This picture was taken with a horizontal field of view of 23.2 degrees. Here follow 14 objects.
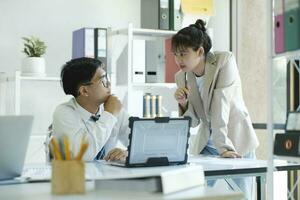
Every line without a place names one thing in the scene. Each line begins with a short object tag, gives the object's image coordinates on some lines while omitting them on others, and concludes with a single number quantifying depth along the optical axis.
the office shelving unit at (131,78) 5.82
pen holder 2.84
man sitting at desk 4.05
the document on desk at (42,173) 3.21
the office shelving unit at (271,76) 3.52
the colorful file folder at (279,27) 3.46
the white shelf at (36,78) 5.38
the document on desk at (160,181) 2.83
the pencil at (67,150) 2.87
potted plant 5.45
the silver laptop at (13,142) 3.10
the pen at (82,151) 2.87
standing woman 4.42
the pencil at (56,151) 2.87
